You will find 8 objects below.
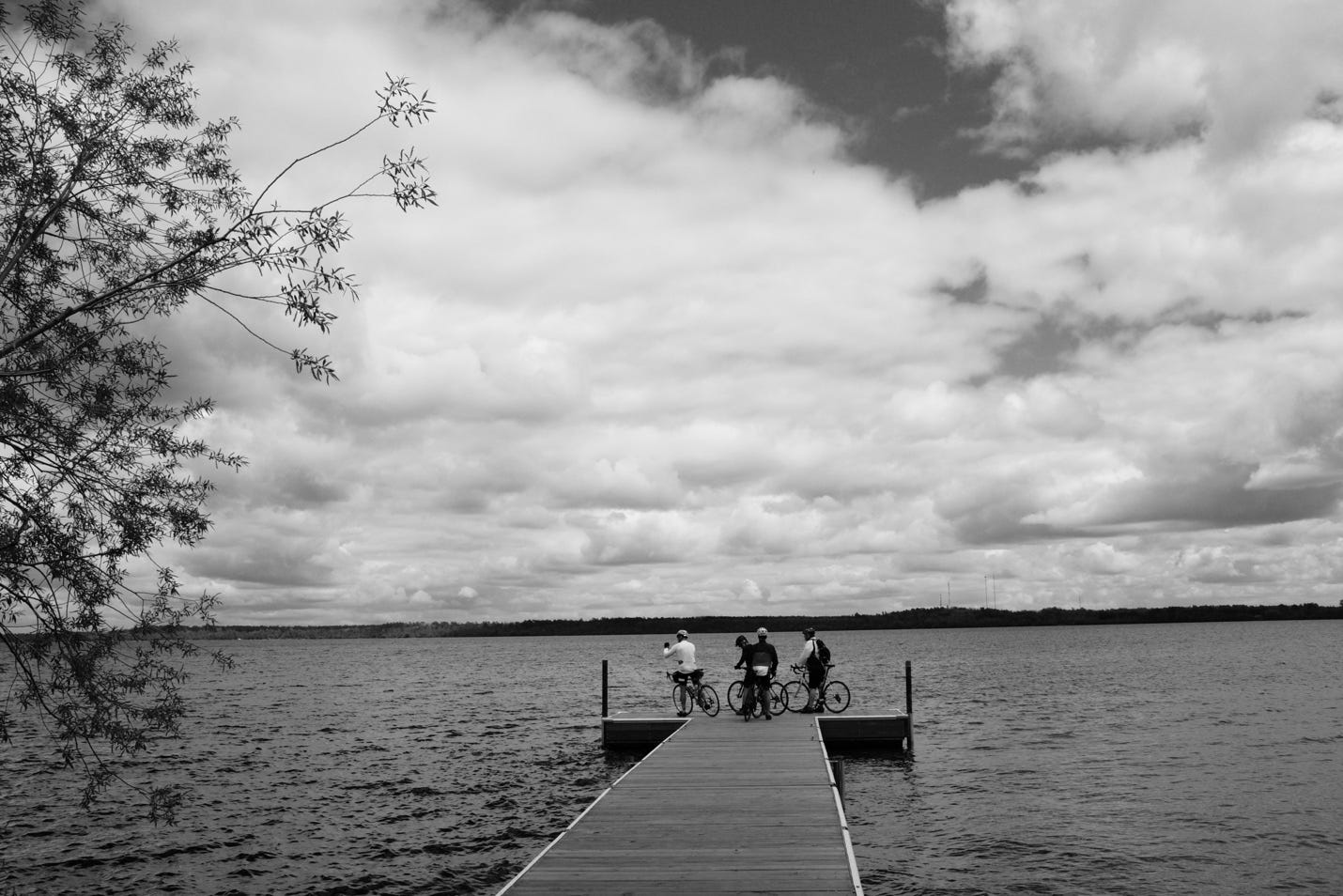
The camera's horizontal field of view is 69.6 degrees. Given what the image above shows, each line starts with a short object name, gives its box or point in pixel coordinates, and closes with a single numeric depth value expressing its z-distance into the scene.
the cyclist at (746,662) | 26.55
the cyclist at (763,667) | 25.92
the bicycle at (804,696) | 29.89
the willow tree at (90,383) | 8.89
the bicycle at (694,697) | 29.81
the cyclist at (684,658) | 29.25
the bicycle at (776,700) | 29.39
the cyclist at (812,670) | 27.39
